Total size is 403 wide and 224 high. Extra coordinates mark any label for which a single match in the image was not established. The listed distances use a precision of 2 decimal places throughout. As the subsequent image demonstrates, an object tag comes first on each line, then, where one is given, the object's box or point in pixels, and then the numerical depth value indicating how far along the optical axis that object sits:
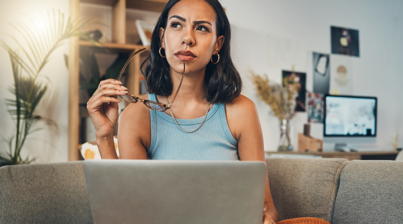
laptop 0.52
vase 3.10
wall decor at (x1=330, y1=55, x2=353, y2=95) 3.62
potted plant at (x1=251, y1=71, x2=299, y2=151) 3.25
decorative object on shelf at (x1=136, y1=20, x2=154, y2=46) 2.53
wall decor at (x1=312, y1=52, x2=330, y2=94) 3.52
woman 0.96
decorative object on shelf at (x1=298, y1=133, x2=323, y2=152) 3.04
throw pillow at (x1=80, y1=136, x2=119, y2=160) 1.35
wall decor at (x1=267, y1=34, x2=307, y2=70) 3.32
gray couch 0.82
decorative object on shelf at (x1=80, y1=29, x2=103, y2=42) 2.40
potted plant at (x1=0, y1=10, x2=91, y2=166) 2.21
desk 2.95
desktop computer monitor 3.35
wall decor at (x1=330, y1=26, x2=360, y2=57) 3.62
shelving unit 2.30
